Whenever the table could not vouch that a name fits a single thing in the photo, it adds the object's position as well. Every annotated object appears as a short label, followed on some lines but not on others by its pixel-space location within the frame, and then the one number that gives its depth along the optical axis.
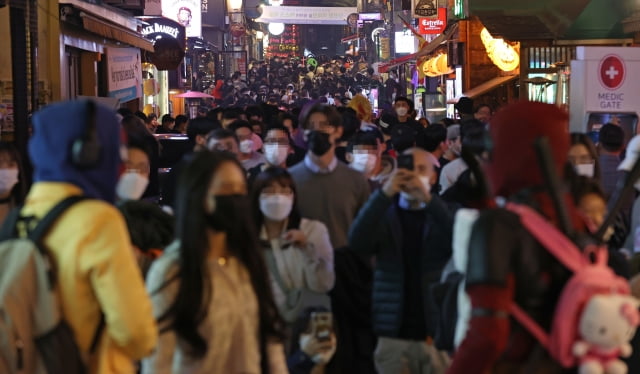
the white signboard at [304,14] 58.19
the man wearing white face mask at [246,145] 9.73
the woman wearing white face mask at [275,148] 8.82
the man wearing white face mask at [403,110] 15.31
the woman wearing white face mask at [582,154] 6.70
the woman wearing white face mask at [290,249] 6.10
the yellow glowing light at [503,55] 23.14
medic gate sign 12.25
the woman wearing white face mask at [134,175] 6.02
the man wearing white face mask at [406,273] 6.21
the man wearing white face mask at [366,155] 8.40
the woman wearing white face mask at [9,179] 7.40
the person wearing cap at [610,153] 9.13
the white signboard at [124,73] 23.44
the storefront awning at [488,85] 25.53
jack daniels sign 29.34
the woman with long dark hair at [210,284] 4.21
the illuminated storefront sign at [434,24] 35.38
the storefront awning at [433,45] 29.54
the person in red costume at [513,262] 3.56
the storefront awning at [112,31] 17.78
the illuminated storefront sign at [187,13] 40.81
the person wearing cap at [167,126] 22.27
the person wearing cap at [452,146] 10.23
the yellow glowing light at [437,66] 31.00
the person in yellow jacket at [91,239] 3.85
